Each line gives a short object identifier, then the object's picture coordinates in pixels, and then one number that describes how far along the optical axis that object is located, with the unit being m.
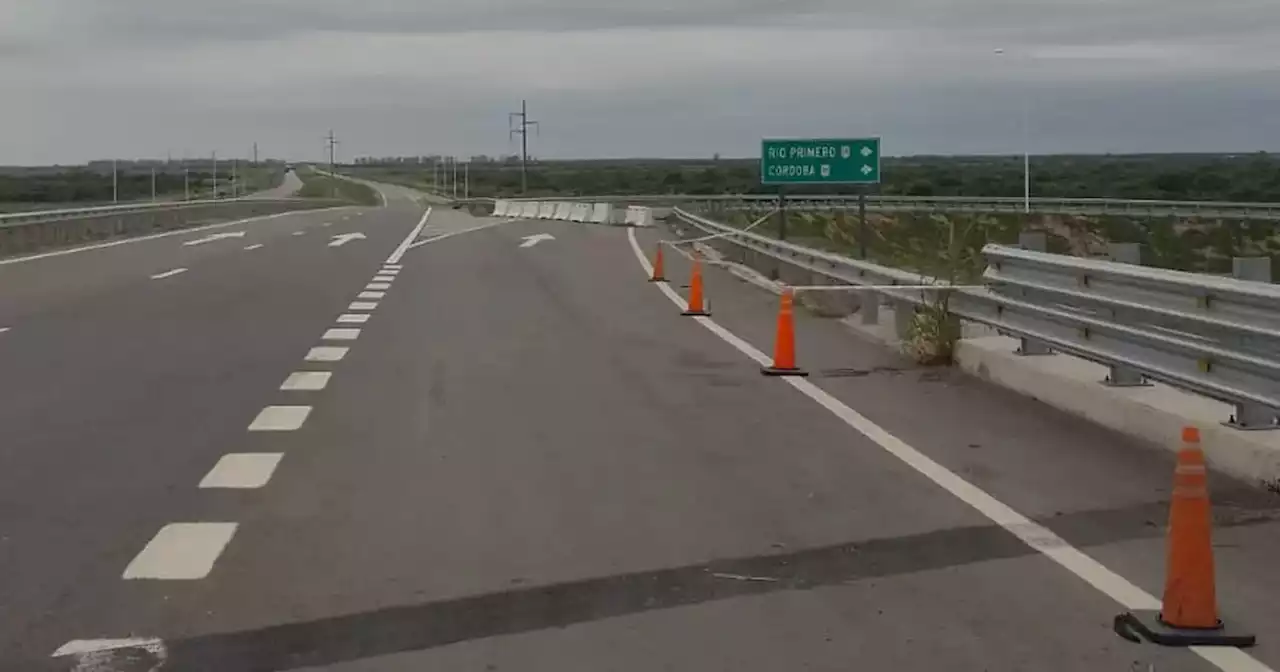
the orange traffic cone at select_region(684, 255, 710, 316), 21.44
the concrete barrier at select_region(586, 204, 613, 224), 62.62
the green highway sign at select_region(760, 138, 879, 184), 30.91
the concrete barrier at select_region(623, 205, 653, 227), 59.62
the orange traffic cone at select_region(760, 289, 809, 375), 14.99
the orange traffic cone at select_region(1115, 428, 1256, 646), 6.22
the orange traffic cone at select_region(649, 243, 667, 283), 28.53
